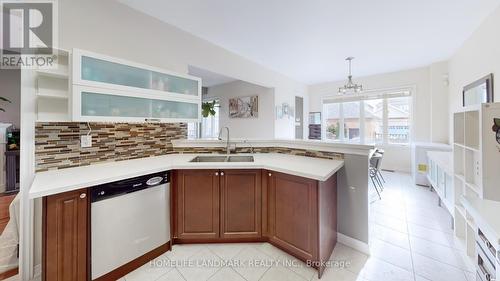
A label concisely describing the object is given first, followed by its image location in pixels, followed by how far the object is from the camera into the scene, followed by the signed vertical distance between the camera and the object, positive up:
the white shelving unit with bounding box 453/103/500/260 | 1.43 -0.16
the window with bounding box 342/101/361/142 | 5.83 +0.62
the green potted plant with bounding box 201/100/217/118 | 5.34 +0.87
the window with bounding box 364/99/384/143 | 5.42 +0.56
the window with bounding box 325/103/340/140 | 6.22 +0.63
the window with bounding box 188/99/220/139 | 6.04 +0.48
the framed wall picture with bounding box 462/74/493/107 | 2.45 +0.69
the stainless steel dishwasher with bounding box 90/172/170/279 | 1.49 -0.66
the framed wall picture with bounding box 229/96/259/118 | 5.18 +0.93
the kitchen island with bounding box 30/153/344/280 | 1.66 -0.58
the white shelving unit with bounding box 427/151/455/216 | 2.41 -0.53
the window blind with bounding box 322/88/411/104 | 5.06 +1.28
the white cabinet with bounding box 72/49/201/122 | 1.62 +0.49
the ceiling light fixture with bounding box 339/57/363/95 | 3.69 +1.01
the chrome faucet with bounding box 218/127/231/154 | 2.61 -0.10
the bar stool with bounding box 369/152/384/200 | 3.45 -0.42
